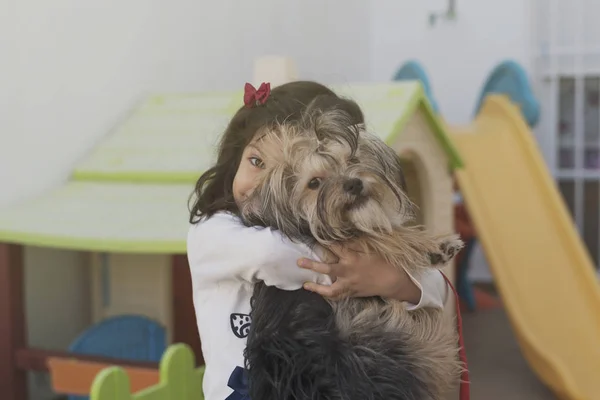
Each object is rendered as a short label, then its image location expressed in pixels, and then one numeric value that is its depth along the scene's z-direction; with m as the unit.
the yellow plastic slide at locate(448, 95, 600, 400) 2.72
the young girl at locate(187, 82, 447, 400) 1.10
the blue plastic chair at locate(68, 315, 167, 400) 2.45
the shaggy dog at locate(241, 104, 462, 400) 1.02
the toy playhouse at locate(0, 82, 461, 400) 2.08
